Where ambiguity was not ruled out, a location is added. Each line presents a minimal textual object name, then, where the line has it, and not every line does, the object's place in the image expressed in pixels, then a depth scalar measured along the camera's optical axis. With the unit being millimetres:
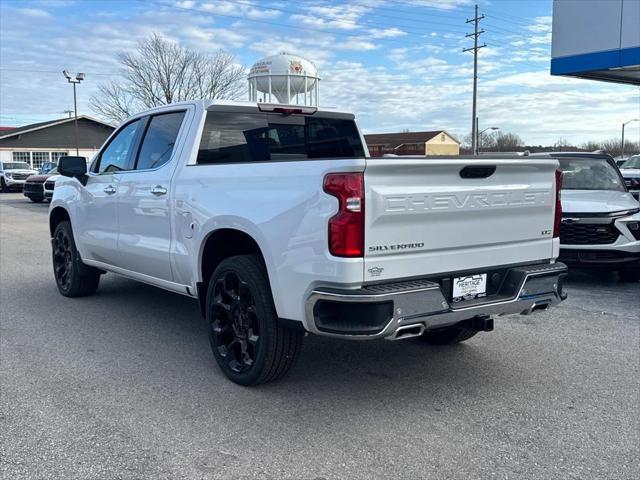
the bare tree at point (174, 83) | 36031
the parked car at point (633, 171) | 10875
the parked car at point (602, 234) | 7766
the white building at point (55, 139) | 52375
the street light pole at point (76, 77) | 37375
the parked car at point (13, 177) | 32906
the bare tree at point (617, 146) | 79250
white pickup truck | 3469
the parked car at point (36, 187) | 24125
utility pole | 35519
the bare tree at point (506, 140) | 76375
